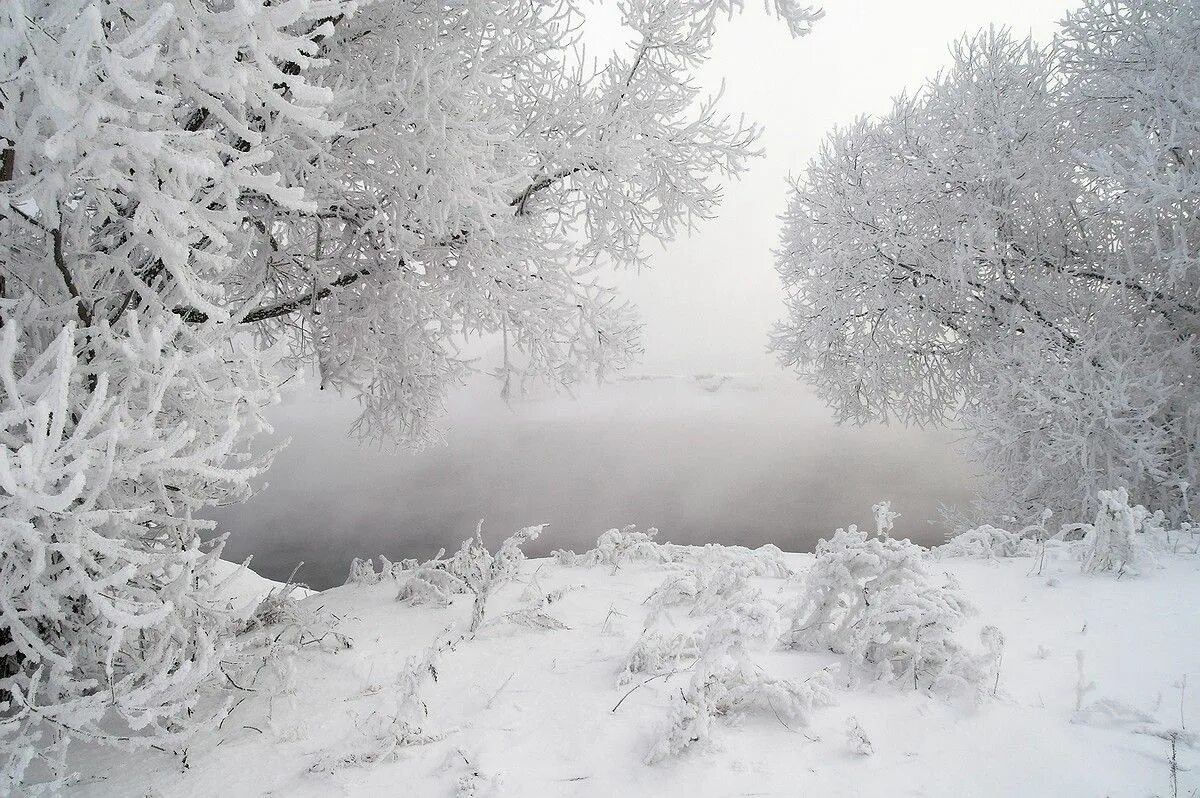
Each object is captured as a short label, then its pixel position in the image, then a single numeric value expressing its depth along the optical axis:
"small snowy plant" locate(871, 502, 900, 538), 3.15
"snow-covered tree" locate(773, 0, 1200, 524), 6.60
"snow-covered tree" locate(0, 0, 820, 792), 1.84
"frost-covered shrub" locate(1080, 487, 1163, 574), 3.57
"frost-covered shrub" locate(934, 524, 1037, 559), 4.54
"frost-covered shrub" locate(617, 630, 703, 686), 2.59
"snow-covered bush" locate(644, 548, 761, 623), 3.23
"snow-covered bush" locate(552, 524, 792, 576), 4.81
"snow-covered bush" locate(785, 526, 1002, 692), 2.32
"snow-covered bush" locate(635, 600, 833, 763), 2.11
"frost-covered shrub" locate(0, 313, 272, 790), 1.82
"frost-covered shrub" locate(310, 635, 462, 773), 2.13
